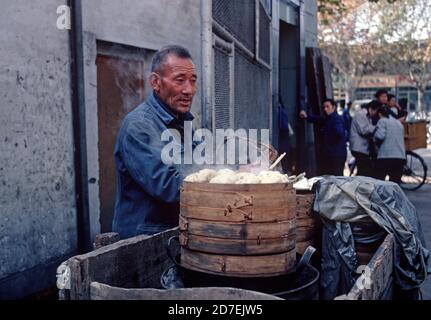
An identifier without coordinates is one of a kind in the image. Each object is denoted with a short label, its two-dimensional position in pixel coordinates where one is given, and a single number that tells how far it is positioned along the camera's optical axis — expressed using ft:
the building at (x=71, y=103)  15.78
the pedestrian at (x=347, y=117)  49.14
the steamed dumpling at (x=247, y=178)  7.82
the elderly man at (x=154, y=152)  9.05
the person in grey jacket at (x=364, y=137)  37.58
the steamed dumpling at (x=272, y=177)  7.87
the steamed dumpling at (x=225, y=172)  8.25
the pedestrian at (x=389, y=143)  36.58
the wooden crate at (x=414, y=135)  42.22
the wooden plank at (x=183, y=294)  6.54
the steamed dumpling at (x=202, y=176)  8.18
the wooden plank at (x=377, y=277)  6.66
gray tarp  10.82
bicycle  42.86
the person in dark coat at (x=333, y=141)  35.78
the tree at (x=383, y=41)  109.29
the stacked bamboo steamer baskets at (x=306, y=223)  11.71
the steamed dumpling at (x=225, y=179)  7.89
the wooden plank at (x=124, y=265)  7.36
